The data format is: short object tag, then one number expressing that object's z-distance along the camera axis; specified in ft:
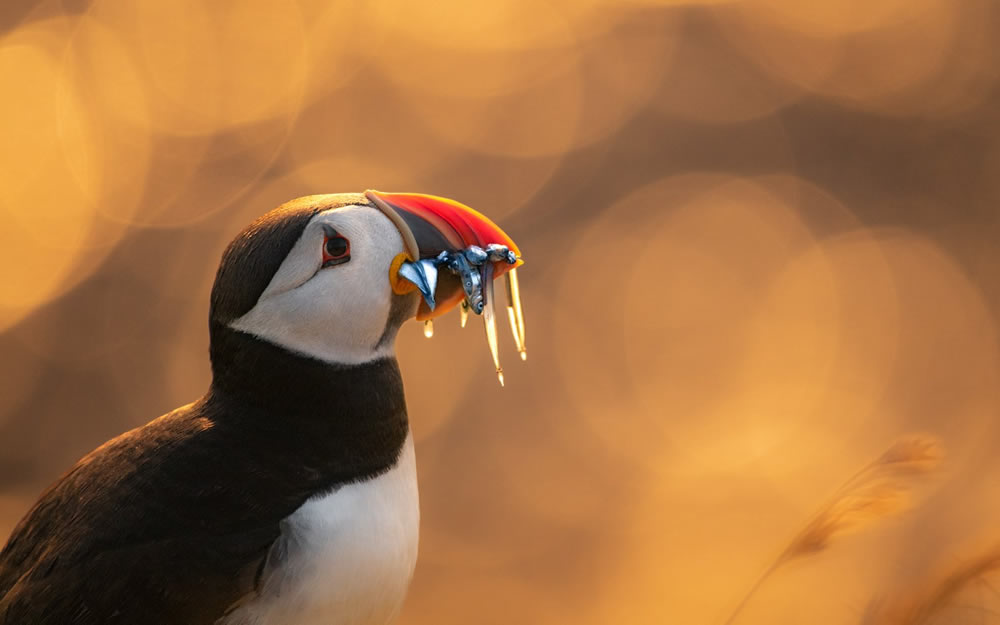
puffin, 13.06
